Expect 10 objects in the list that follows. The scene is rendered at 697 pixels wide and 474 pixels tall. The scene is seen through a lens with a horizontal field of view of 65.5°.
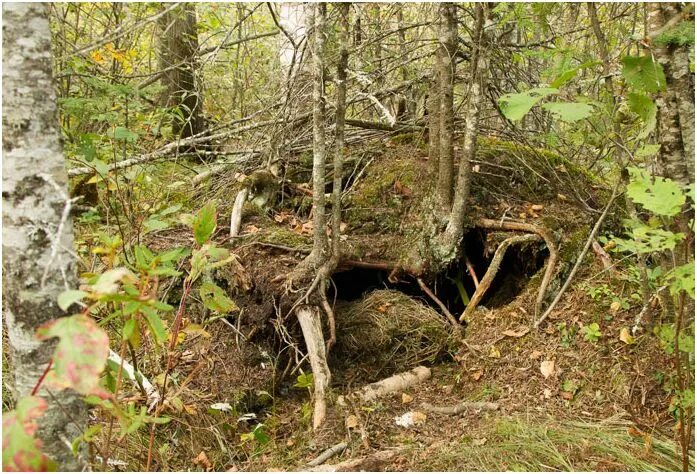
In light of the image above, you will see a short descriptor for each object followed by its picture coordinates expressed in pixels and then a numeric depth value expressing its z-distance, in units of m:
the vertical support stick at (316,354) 3.35
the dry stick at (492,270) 4.11
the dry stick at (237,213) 4.43
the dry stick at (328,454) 2.94
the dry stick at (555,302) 3.74
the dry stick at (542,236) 3.89
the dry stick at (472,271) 4.29
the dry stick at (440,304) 4.14
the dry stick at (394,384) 3.54
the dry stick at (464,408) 3.31
